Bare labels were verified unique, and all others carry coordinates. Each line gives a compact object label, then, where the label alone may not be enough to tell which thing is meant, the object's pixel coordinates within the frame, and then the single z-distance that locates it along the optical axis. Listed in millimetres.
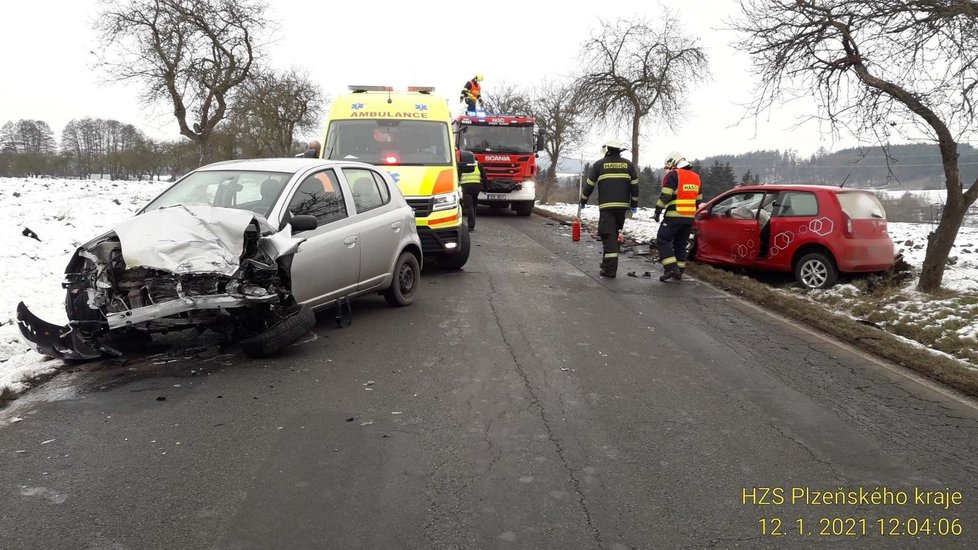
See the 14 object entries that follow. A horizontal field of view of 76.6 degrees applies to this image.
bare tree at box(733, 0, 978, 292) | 7906
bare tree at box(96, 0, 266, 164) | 22281
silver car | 4715
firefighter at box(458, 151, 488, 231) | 14078
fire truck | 20281
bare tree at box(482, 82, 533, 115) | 41406
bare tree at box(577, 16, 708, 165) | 22531
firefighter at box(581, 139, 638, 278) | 9812
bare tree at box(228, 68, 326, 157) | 32750
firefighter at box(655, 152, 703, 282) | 9609
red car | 8734
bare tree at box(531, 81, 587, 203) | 35812
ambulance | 8992
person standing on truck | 20266
